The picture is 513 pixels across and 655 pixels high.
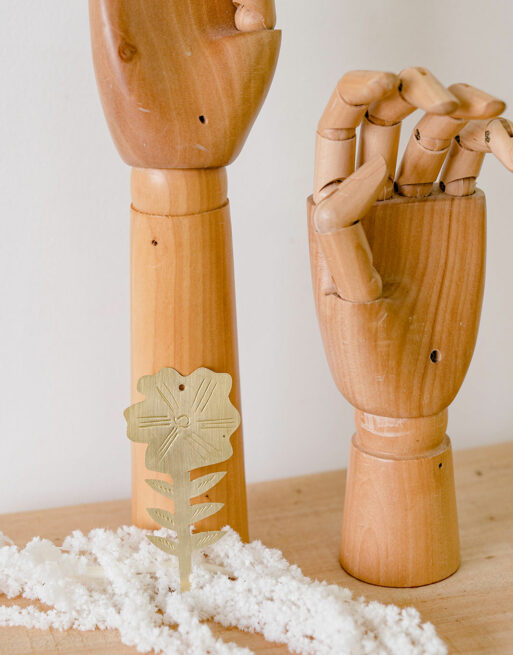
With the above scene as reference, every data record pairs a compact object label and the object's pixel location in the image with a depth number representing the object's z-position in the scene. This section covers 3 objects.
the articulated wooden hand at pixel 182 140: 0.55
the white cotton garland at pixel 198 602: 0.56
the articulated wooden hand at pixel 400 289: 0.51
